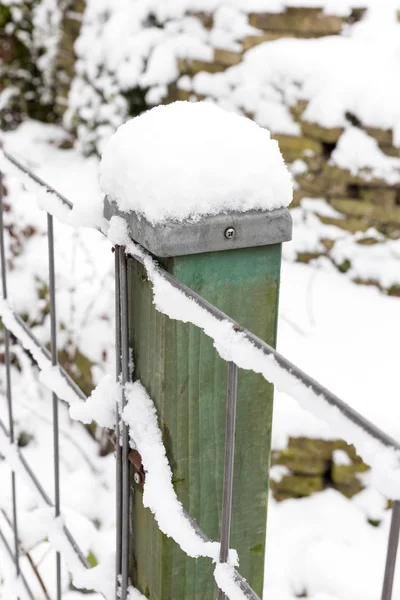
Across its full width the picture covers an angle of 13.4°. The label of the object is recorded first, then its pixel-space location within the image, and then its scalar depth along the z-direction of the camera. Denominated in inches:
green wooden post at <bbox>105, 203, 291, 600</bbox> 42.3
